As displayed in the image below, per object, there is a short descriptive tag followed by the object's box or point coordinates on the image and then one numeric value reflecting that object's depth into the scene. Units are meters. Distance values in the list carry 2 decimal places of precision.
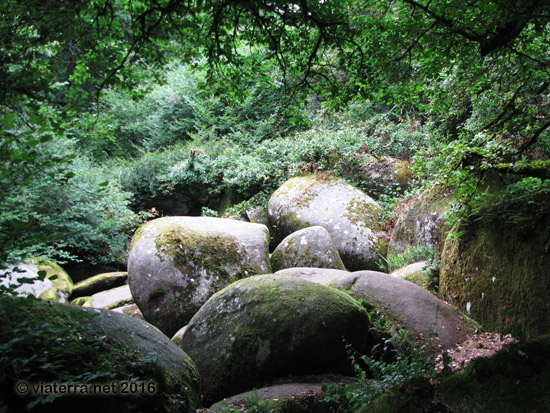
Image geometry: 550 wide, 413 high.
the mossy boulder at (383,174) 9.38
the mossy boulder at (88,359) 1.72
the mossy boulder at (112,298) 8.21
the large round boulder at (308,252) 6.88
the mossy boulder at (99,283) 9.15
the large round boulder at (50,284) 7.79
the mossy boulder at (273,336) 3.37
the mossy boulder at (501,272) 3.31
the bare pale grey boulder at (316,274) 5.29
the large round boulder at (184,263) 5.68
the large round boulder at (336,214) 7.69
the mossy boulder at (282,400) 2.72
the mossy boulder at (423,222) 5.77
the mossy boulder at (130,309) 7.00
